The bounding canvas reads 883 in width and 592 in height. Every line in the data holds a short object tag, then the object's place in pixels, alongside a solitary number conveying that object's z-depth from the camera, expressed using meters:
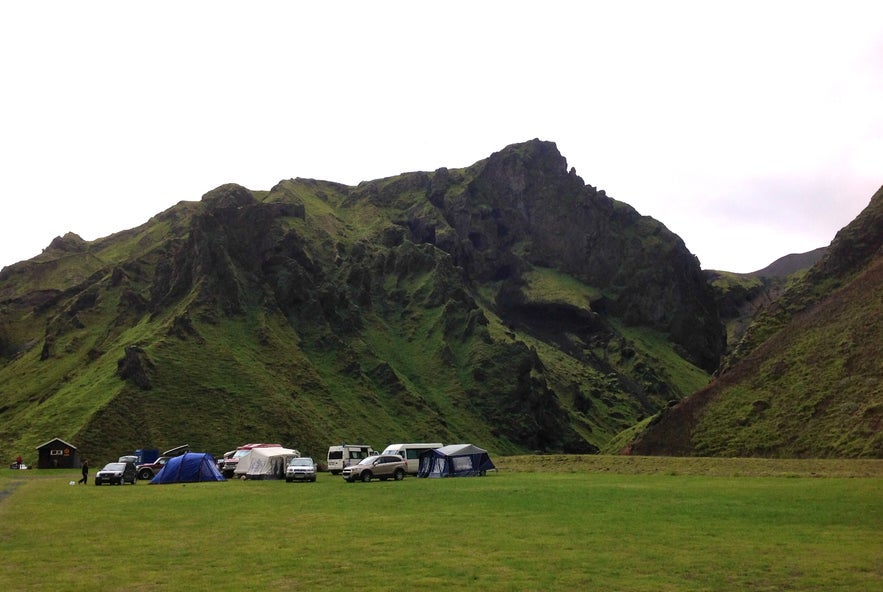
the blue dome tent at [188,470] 62.66
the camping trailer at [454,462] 64.06
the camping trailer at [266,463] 66.88
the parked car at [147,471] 70.75
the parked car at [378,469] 59.44
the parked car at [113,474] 59.41
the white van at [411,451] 66.12
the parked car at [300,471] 62.22
